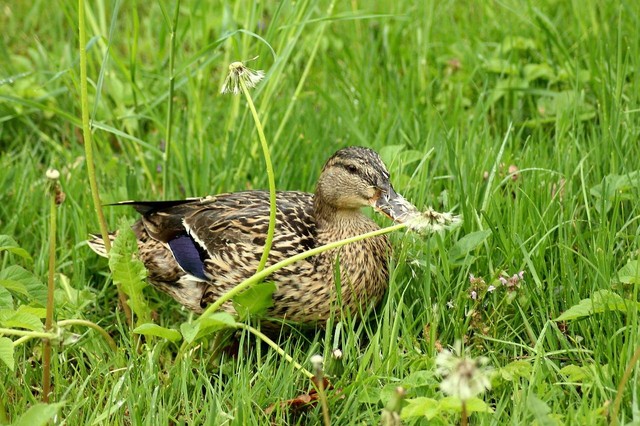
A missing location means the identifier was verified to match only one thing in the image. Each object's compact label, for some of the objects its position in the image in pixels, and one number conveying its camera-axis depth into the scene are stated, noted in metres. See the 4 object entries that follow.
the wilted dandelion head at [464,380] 4.90
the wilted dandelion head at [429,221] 5.97
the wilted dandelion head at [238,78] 6.25
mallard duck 7.71
